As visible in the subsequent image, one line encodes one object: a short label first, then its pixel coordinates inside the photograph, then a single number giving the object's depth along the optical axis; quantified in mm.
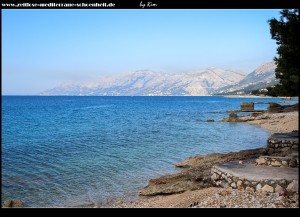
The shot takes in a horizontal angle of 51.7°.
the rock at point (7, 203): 14980
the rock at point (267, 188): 13156
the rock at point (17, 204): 15241
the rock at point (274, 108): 71412
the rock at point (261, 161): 16688
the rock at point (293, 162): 15754
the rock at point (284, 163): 16000
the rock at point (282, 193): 12538
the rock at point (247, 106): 96500
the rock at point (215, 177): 16312
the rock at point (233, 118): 63912
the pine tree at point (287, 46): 14445
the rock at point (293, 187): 12679
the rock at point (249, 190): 13612
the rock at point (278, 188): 12988
